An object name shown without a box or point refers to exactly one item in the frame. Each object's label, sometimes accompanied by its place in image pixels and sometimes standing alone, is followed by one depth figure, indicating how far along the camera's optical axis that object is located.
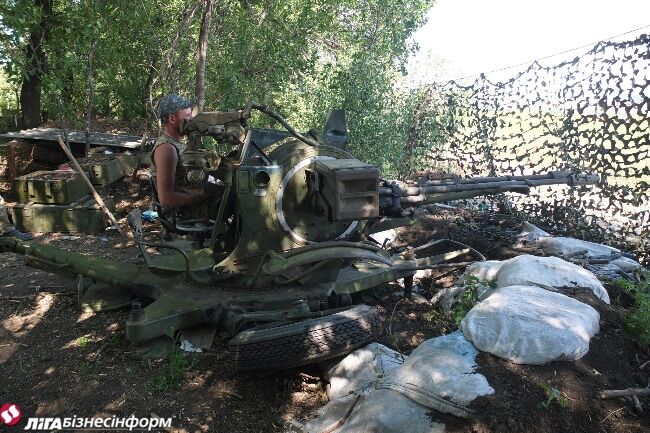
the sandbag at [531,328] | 3.17
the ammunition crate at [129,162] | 10.27
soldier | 4.39
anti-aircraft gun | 3.81
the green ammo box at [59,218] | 8.29
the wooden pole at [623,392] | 2.99
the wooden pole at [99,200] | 6.69
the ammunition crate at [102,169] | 9.38
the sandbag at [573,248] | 5.54
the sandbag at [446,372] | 2.88
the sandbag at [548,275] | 4.14
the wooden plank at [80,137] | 11.12
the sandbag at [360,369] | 3.55
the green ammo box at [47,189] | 8.41
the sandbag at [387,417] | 2.75
